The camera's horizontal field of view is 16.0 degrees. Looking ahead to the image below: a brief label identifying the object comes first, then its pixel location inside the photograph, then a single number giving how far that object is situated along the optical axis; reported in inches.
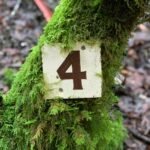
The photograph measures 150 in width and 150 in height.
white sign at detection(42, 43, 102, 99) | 34.5
